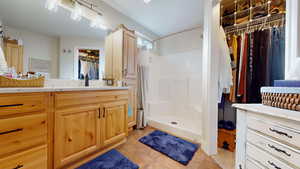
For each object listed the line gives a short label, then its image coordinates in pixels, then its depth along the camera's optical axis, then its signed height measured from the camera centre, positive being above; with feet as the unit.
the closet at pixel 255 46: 4.69 +1.65
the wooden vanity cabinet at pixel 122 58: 6.48 +1.46
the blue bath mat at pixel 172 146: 4.82 -2.92
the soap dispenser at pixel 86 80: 5.80 +0.15
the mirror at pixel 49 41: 4.18 +1.81
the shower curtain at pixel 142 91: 8.02 -0.50
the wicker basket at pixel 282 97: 2.15 -0.25
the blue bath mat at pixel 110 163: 4.13 -2.90
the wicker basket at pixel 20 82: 3.01 +0.02
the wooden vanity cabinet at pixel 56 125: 2.70 -1.26
